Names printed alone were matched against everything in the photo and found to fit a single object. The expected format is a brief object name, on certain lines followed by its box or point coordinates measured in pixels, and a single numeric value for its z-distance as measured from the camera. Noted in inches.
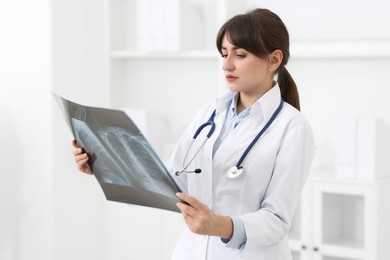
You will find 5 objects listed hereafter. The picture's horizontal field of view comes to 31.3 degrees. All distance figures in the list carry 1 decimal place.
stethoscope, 66.9
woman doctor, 65.2
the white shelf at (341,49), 122.8
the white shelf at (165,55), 140.8
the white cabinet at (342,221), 116.3
